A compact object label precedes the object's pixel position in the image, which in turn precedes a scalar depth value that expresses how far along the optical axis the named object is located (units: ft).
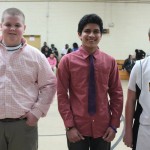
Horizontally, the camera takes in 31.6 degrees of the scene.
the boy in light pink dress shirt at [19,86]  7.02
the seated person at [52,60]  43.21
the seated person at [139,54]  46.88
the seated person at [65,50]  48.12
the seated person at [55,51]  48.21
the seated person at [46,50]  46.61
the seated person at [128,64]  44.87
